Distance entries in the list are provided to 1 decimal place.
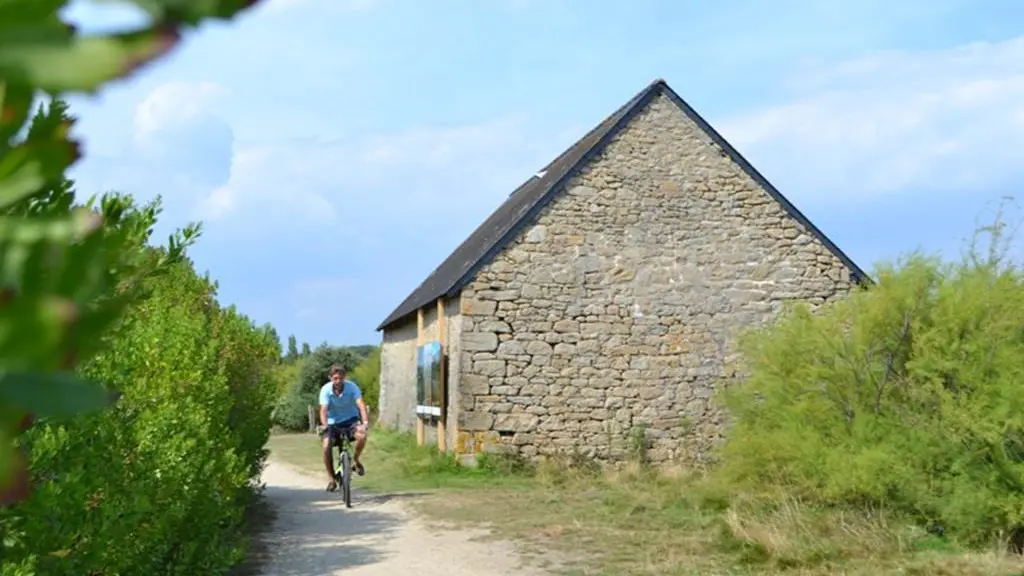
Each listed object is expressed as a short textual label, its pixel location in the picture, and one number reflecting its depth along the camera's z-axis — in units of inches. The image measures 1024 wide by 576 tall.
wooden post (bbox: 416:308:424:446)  687.0
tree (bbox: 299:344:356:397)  1184.8
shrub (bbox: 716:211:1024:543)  312.3
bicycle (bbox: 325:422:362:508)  448.8
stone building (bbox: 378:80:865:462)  566.3
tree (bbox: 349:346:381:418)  1087.0
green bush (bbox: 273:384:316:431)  1190.9
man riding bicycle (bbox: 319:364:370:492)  468.8
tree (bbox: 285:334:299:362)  2044.2
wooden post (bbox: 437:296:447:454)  594.9
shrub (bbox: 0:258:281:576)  141.6
